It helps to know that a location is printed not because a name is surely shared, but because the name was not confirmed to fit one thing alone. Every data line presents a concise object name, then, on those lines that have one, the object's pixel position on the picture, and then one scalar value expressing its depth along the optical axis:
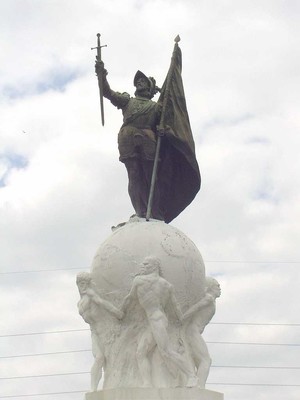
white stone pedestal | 14.85
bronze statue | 17.25
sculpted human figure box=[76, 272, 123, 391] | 15.58
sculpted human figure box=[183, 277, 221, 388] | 15.63
